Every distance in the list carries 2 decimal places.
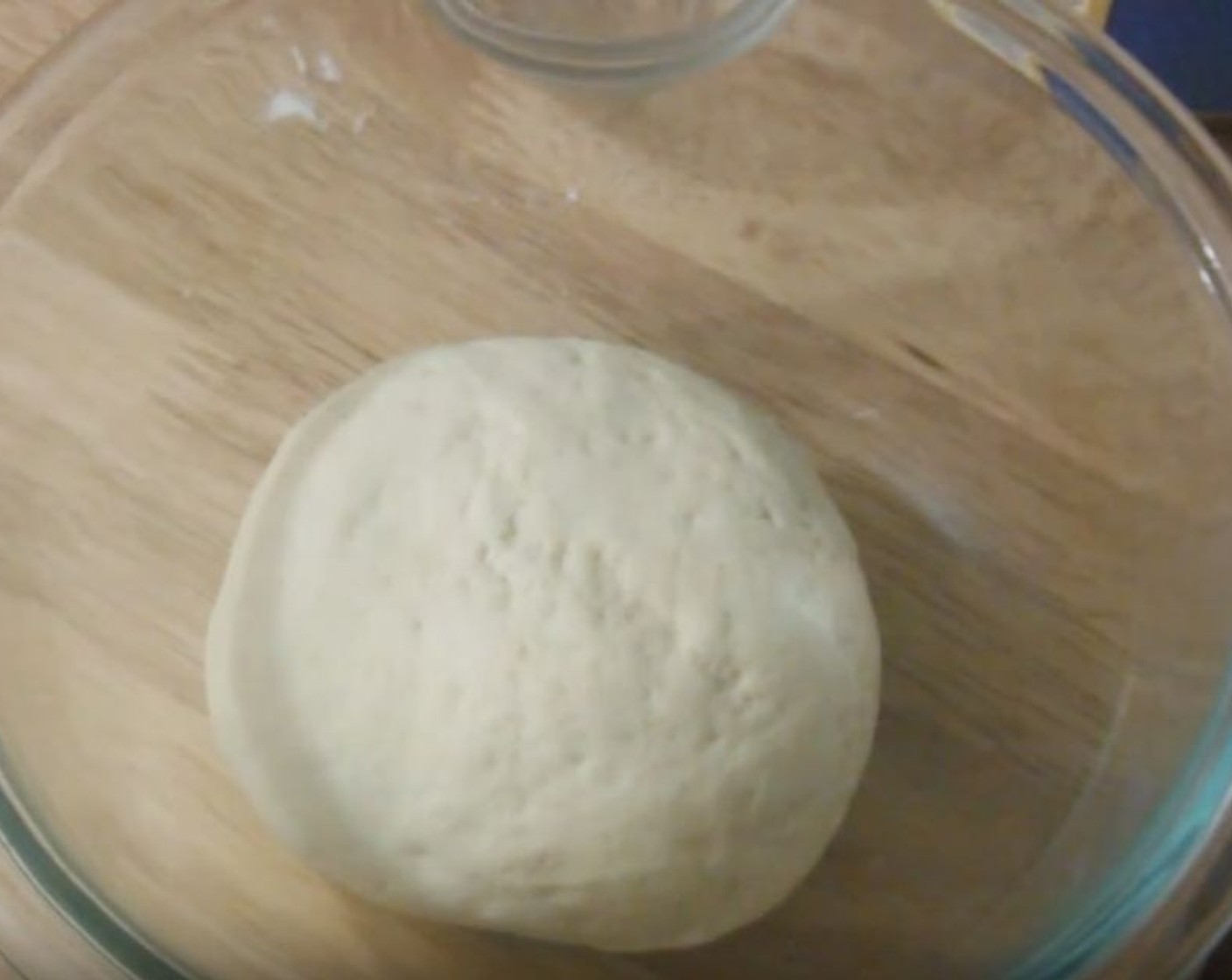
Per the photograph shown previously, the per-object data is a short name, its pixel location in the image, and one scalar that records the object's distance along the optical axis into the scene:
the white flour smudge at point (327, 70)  0.76
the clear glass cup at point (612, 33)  0.77
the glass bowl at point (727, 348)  0.68
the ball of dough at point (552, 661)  0.57
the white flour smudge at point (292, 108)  0.76
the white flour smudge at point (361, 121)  0.77
